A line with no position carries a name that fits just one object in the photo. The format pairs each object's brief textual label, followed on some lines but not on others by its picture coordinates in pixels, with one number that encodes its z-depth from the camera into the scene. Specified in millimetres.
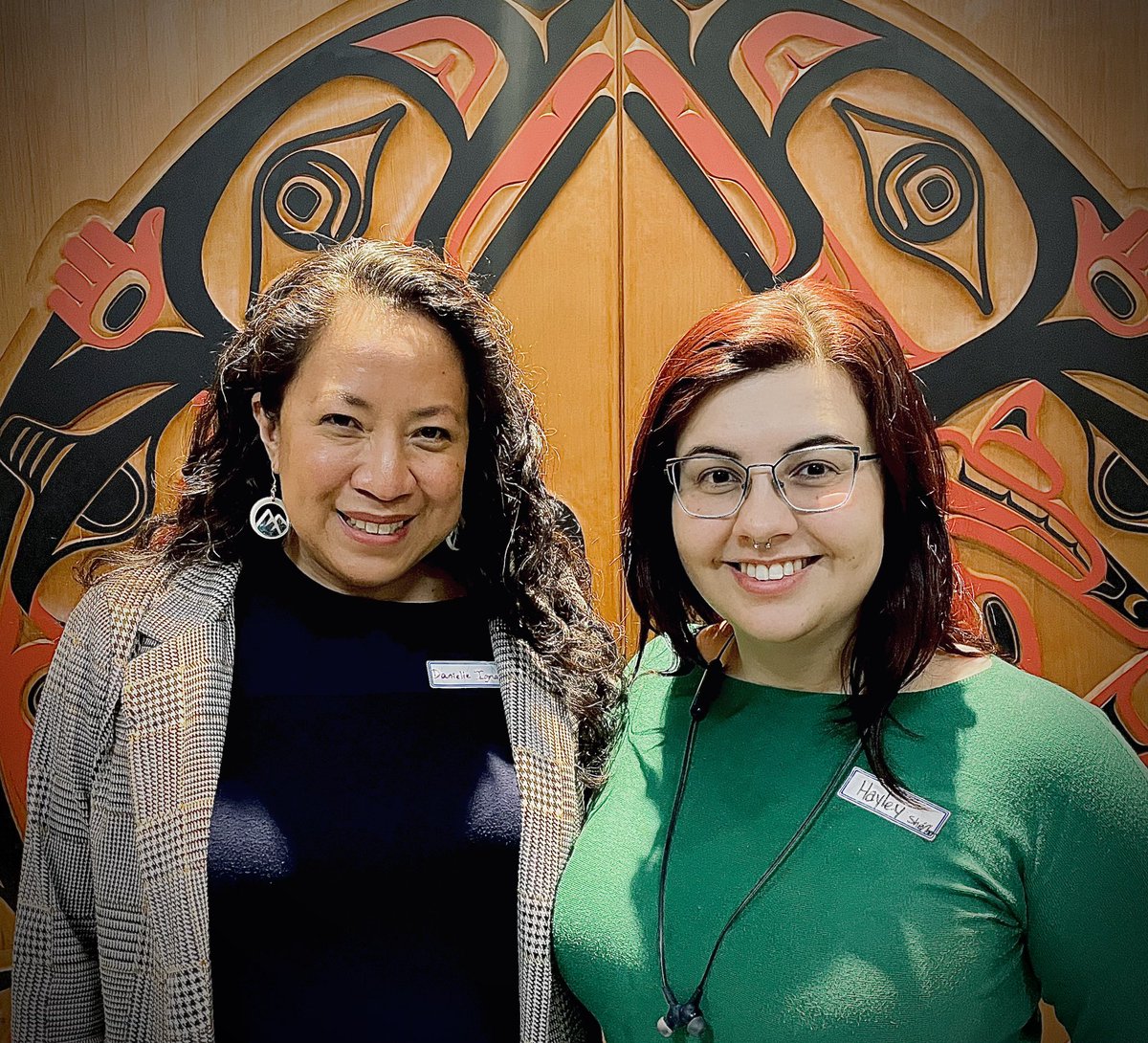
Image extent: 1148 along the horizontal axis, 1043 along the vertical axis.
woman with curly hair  1480
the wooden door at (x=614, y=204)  2207
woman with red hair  1264
